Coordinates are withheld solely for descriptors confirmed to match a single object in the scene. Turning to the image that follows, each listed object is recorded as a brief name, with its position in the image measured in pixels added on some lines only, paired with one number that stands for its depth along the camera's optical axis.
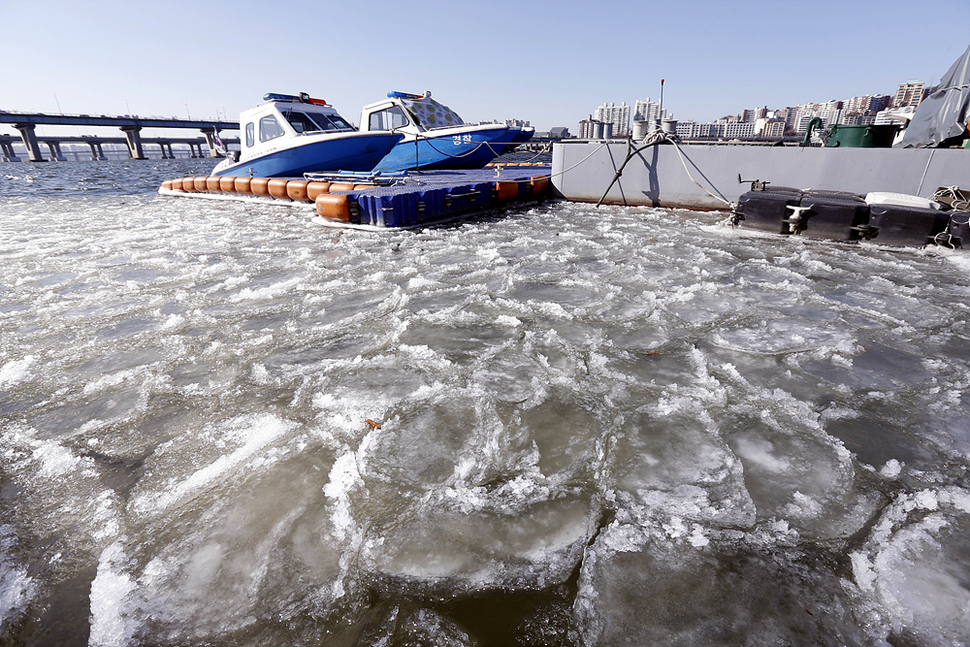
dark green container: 9.09
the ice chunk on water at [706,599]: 1.43
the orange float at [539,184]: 10.61
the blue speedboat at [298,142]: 13.05
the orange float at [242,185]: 12.62
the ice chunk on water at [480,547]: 1.62
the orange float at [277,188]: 11.51
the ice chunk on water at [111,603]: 1.45
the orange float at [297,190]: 10.95
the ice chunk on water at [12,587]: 1.52
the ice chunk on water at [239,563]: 1.50
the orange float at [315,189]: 10.59
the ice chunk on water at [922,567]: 1.45
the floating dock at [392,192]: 8.09
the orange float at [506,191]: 9.72
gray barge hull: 7.20
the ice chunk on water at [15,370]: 2.98
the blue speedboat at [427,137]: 13.49
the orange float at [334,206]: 8.08
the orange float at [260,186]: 12.02
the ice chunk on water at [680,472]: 1.90
